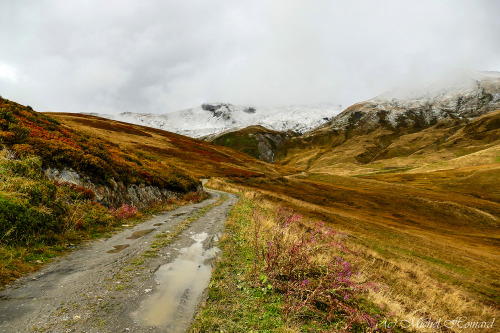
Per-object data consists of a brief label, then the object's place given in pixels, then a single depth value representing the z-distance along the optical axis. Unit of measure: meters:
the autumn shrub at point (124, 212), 15.62
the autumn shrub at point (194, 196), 29.84
